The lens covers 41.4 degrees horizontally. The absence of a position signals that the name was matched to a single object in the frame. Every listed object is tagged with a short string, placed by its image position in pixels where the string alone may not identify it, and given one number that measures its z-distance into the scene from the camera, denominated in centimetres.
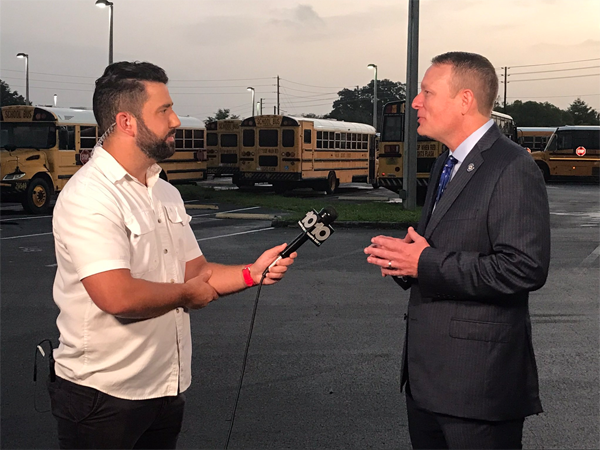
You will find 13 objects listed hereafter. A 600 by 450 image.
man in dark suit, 268
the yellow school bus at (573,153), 3678
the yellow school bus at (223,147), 3103
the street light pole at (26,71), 6125
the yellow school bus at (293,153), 2811
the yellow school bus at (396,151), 2311
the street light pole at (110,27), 3180
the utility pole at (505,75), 9834
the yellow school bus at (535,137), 4556
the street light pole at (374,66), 5872
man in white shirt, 255
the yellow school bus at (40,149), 1894
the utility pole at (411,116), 1852
